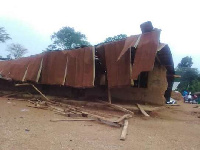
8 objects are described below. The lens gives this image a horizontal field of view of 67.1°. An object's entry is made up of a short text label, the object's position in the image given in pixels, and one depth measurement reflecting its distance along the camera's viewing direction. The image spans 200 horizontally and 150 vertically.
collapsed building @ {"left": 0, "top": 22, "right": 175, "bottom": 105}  7.18
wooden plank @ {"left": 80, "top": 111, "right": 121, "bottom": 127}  5.26
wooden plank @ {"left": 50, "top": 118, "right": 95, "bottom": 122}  5.74
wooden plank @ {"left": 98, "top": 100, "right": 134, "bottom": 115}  7.04
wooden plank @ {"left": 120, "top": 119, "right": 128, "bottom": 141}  4.17
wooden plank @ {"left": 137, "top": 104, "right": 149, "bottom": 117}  6.81
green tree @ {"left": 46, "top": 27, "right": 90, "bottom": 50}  30.23
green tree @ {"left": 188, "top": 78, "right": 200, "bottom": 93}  19.13
